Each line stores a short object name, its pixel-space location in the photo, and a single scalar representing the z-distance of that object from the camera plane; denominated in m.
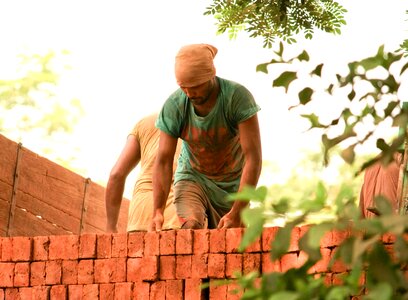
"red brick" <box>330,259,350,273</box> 7.62
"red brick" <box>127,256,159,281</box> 8.65
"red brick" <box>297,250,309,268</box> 7.84
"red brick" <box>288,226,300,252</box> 7.79
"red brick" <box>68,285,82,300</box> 9.05
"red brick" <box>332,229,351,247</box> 7.56
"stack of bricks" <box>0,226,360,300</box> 8.17
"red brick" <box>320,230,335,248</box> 7.65
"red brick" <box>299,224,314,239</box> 7.64
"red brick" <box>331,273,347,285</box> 7.50
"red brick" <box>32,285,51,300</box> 9.21
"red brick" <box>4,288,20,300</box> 9.36
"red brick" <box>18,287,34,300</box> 9.29
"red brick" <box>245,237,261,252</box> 8.16
